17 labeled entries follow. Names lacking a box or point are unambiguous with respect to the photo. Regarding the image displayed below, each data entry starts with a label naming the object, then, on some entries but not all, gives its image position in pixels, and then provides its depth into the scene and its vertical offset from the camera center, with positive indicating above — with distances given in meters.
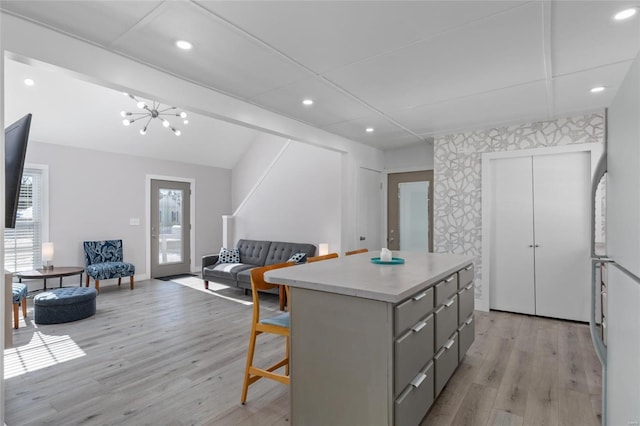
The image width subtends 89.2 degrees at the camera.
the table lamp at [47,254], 5.05 -0.63
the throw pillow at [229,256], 6.20 -0.82
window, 5.24 -0.25
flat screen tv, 2.02 +0.32
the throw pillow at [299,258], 5.32 -0.73
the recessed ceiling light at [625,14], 1.91 +1.20
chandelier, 4.90 +1.72
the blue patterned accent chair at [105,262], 5.42 -0.87
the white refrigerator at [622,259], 0.85 -0.15
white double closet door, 3.96 -0.29
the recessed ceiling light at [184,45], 2.26 +1.20
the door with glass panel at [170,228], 6.94 -0.32
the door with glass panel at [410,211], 5.50 +0.04
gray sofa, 5.39 -0.86
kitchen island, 1.62 -0.71
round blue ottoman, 3.94 -1.15
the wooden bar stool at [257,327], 2.24 -0.79
